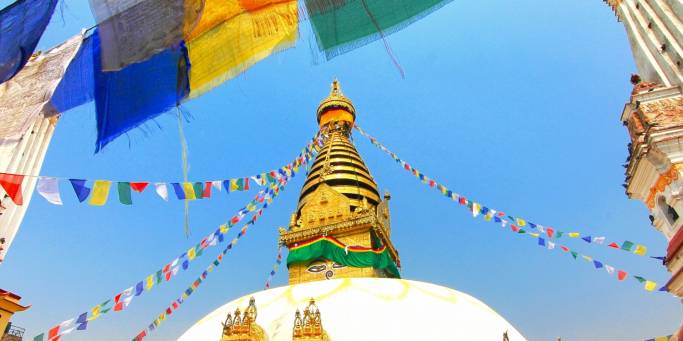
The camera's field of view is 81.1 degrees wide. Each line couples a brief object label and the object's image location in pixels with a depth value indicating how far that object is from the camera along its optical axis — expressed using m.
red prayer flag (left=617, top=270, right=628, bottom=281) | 10.38
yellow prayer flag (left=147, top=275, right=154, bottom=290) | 9.35
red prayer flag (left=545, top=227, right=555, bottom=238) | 11.21
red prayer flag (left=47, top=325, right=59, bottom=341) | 7.97
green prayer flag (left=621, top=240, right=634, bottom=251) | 10.12
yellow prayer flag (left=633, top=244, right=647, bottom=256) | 9.92
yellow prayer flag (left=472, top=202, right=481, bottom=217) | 12.66
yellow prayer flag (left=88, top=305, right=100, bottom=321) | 8.82
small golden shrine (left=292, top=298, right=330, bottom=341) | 7.23
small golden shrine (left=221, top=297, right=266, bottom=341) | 7.57
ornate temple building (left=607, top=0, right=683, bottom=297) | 7.85
